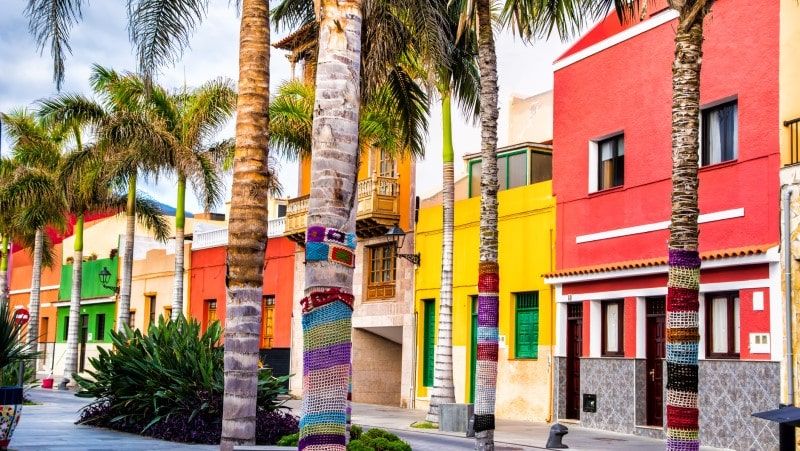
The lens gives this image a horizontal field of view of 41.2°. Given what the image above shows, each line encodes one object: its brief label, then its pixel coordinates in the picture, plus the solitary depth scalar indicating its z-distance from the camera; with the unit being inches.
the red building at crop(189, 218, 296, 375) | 1487.5
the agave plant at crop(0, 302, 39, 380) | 592.4
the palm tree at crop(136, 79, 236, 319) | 1199.6
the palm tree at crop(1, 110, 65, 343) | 1389.0
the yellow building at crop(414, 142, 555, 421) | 1009.5
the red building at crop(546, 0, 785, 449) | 758.5
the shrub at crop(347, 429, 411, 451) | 559.5
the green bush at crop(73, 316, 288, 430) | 644.7
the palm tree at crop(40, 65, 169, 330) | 1192.8
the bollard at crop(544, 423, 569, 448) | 740.3
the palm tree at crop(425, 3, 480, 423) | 881.5
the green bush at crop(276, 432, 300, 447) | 573.1
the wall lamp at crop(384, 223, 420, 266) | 1207.6
